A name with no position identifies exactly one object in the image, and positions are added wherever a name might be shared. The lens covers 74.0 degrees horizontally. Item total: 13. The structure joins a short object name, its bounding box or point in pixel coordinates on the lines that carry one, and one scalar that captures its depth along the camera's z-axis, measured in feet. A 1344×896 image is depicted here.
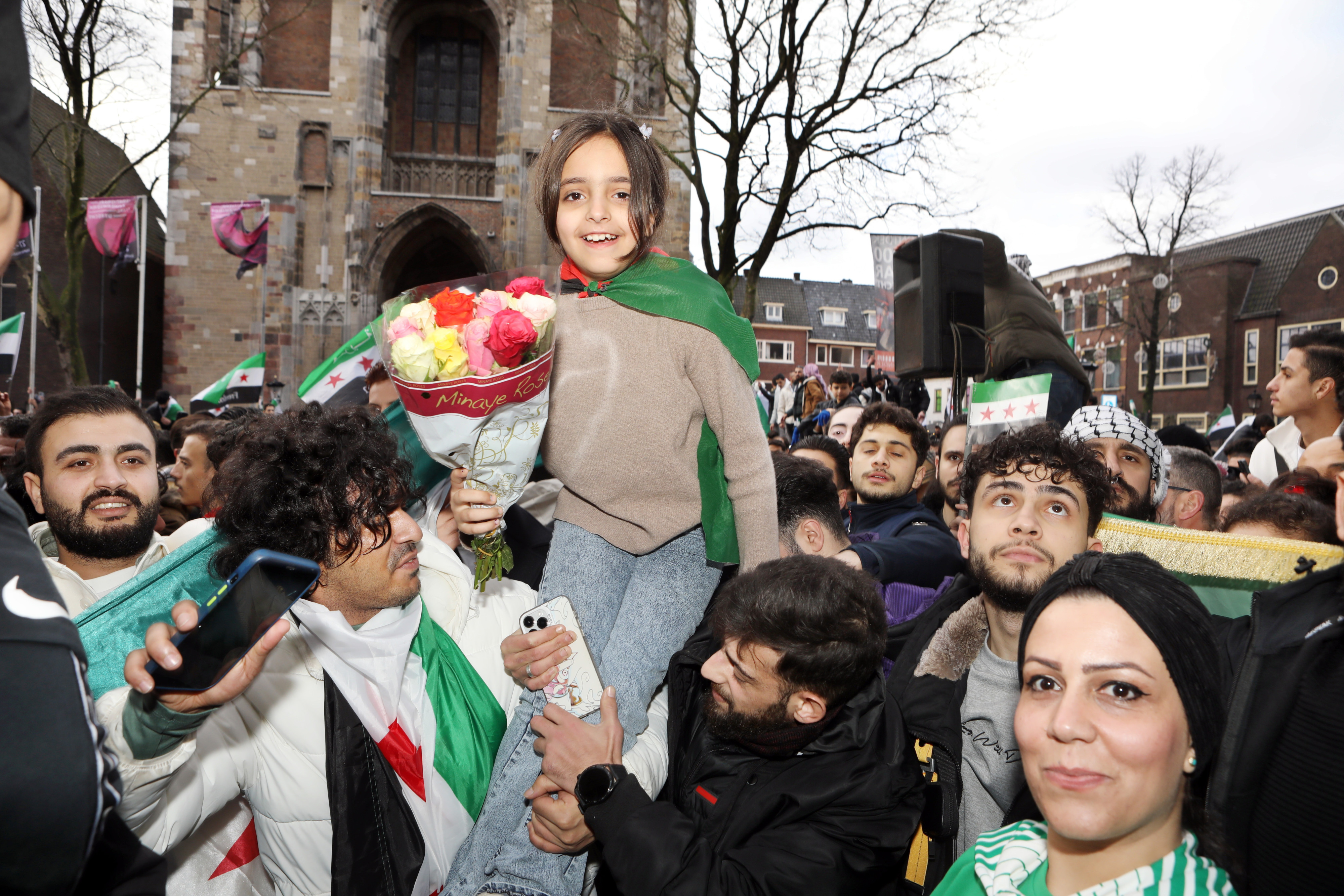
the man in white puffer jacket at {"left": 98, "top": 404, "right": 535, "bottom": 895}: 7.93
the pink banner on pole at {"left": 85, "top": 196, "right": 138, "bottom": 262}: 62.28
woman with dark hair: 5.60
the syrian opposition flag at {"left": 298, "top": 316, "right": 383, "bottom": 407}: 18.84
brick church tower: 75.82
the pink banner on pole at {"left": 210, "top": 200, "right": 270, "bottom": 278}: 66.74
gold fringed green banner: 8.16
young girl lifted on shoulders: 9.00
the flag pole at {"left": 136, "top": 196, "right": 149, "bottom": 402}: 57.57
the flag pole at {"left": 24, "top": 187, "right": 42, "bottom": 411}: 54.08
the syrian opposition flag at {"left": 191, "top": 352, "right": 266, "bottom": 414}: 40.65
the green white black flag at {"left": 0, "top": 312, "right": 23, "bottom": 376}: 33.14
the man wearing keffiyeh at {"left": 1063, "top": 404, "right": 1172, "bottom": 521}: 12.57
